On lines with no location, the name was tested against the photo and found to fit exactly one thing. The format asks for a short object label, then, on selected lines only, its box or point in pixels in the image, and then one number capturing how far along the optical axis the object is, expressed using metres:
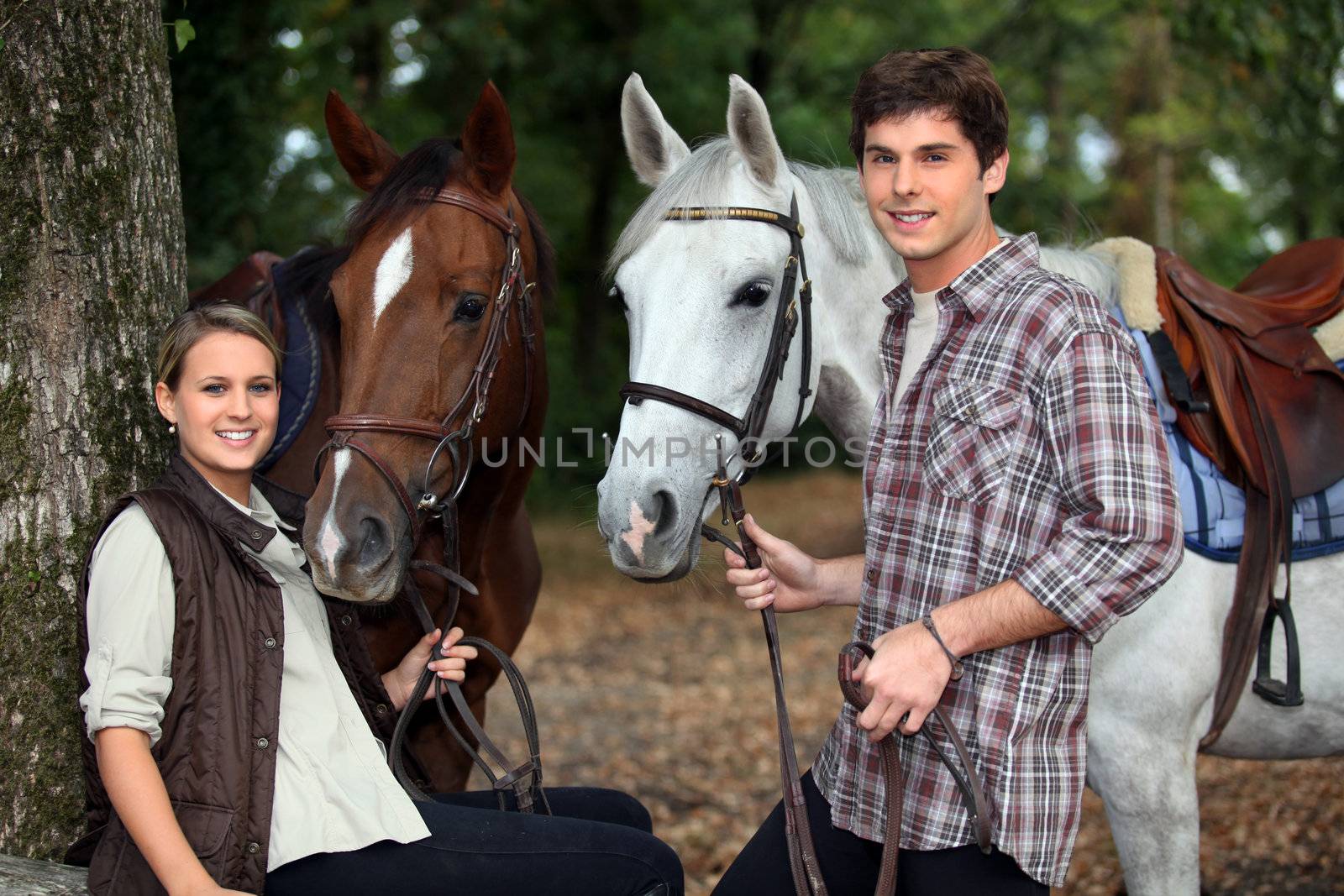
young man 1.55
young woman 1.62
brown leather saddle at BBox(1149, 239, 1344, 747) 2.44
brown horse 2.13
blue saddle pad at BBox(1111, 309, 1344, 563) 2.46
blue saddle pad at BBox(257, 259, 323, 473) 2.58
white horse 2.17
